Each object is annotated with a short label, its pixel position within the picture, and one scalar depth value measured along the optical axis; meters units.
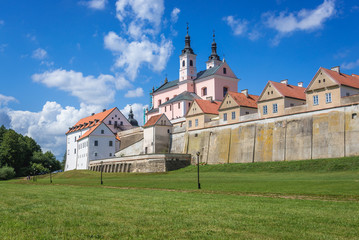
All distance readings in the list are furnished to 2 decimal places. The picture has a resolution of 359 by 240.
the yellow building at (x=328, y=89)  44.56
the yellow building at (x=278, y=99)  51.34
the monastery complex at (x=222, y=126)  44.75
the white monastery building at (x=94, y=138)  80.06
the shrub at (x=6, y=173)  73.18
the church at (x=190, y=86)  80.25
